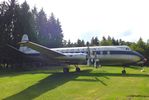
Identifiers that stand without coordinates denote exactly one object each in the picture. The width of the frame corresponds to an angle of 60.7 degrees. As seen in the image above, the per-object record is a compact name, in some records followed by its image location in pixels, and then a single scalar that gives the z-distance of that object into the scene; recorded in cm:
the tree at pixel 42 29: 3427
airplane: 1651
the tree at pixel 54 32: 3660
